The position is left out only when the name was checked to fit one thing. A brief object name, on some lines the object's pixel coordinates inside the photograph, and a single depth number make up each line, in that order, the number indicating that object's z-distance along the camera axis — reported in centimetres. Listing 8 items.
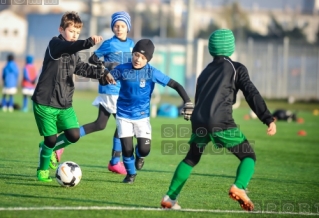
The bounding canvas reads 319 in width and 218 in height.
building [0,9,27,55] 11592
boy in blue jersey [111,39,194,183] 1936
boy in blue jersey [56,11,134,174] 2239
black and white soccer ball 1850
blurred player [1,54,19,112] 5226
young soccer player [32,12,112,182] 1907
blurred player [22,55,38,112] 5113
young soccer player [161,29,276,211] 1561
